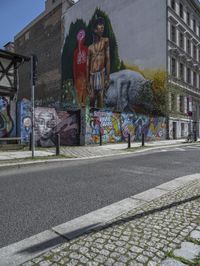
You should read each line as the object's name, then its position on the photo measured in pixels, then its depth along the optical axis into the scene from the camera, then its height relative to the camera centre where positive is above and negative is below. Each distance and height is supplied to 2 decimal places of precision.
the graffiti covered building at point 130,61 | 21.10 +8.44
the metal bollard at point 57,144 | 8.47 -0.57
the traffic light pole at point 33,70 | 7.89 +2.49
